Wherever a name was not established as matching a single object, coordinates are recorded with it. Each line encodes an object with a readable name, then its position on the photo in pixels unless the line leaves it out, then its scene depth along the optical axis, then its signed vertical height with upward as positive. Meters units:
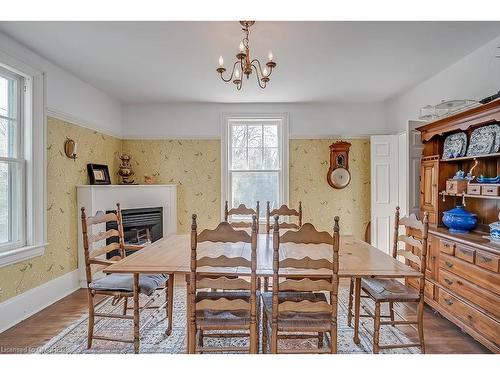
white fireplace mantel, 3.62 -0.17
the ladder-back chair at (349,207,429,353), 2.10 -0.75
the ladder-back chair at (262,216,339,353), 1.68 -0.60
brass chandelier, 2.07 +0.88
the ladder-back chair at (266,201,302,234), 3.30 -0.29
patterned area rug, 2.29 -1.20
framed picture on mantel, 3.87 +0.16
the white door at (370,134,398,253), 4.27 -0.04
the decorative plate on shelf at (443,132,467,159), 2.88 +0.38
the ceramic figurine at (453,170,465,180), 2.82 +0.10
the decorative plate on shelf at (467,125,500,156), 2.53 +0.37
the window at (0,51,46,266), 2.72 +0.22
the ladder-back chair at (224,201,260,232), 3.26 -0.27
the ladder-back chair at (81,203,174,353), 2.22 -0.73
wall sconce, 3.41 +0.42
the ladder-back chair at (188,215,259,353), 1.70 -0.58
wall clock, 4.58 +0.27
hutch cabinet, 2.19 -0.48
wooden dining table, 1.84 -0.49
